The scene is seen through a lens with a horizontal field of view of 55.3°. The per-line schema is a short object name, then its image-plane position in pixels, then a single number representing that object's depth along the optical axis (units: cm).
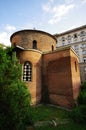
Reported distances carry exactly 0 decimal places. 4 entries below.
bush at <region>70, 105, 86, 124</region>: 668
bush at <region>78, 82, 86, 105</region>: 841
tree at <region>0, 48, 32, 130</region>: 512
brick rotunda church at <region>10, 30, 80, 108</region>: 971
